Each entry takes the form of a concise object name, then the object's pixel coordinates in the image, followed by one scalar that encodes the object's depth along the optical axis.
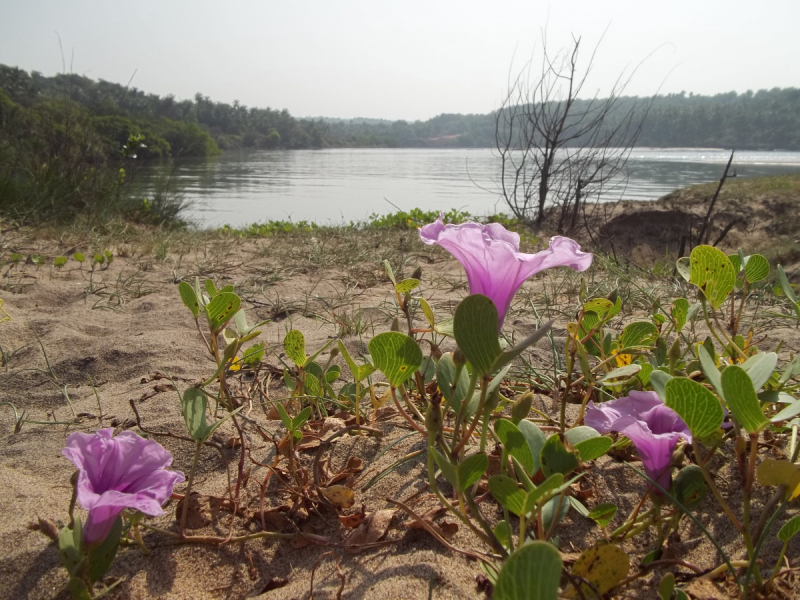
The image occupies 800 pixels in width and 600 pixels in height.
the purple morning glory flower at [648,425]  0.31
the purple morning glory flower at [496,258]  0.30
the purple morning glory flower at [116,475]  0.27
